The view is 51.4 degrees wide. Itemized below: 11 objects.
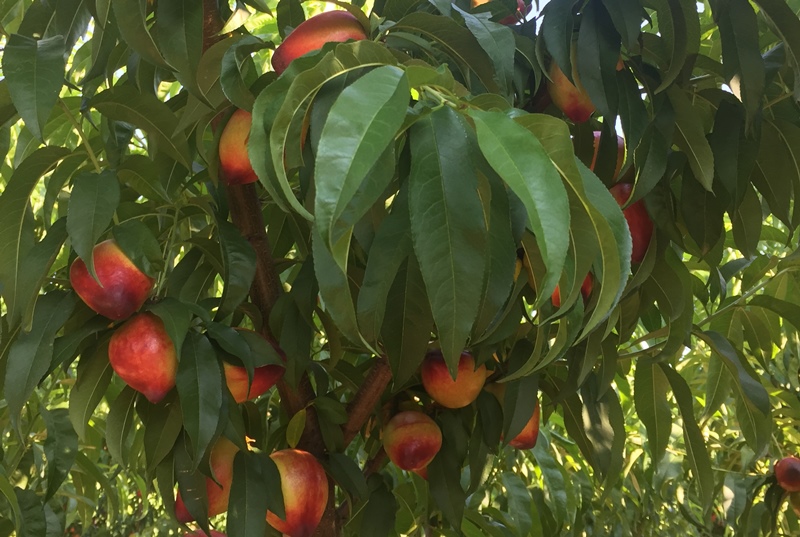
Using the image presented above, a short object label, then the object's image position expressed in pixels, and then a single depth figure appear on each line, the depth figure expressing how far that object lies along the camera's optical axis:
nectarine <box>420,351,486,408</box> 0.77
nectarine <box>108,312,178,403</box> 0.64
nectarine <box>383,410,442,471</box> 0.78
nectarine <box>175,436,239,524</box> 0.74
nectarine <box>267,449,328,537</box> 0.73
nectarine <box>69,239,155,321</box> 0.64
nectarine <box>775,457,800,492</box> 1.18
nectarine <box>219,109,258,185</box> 0.67
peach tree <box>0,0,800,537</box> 0.37
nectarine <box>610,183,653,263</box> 0.70
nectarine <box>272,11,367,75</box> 0.60
